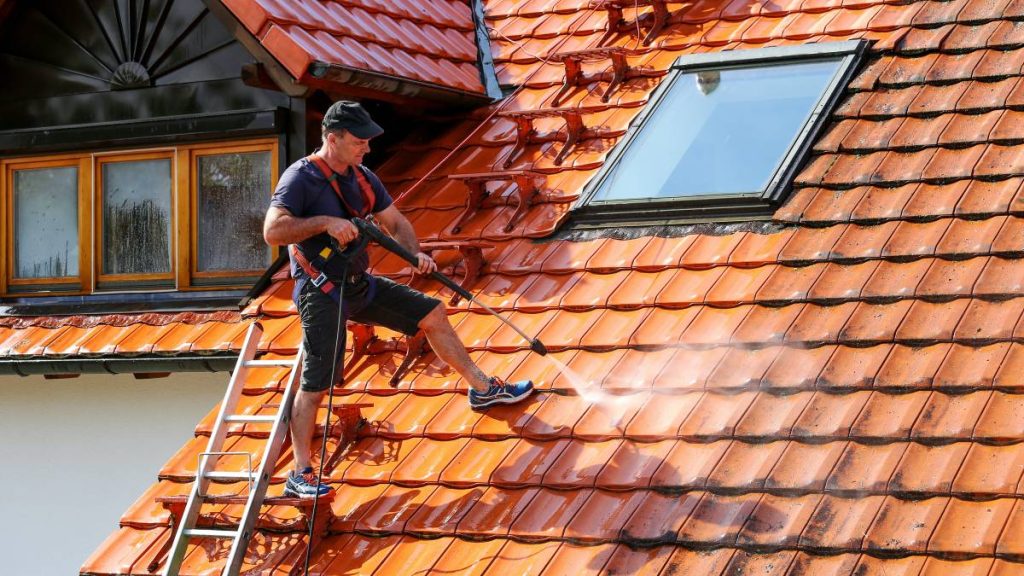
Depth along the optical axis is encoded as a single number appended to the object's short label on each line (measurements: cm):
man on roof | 1234
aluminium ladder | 1187
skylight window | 1382
